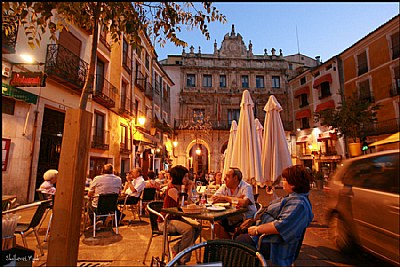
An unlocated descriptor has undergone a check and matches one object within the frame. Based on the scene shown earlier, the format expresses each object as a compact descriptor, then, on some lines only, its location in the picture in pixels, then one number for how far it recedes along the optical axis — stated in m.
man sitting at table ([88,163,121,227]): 4.99
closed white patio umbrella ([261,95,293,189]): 5.59
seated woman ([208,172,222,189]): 7.85
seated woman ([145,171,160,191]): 6.79
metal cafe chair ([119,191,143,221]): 5.74
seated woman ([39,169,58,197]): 5.35
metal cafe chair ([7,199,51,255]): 3.21
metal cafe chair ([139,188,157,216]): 6.12
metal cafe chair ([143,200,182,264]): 3.25
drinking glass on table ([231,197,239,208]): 3.50
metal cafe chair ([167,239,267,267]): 1.62
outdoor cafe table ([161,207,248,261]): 2.75
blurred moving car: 2.82
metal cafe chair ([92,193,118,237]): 4.50
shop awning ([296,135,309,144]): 23.14
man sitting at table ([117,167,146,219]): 5.92
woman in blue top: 2.17
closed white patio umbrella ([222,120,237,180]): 7.64
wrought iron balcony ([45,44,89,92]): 8.61
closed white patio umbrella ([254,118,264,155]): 9.59
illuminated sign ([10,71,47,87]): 6.29
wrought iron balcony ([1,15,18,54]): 6.38
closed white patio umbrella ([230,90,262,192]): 5.60
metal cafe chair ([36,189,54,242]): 5.20
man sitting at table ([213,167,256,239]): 3.46
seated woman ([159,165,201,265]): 3.04
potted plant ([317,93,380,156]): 13.05
